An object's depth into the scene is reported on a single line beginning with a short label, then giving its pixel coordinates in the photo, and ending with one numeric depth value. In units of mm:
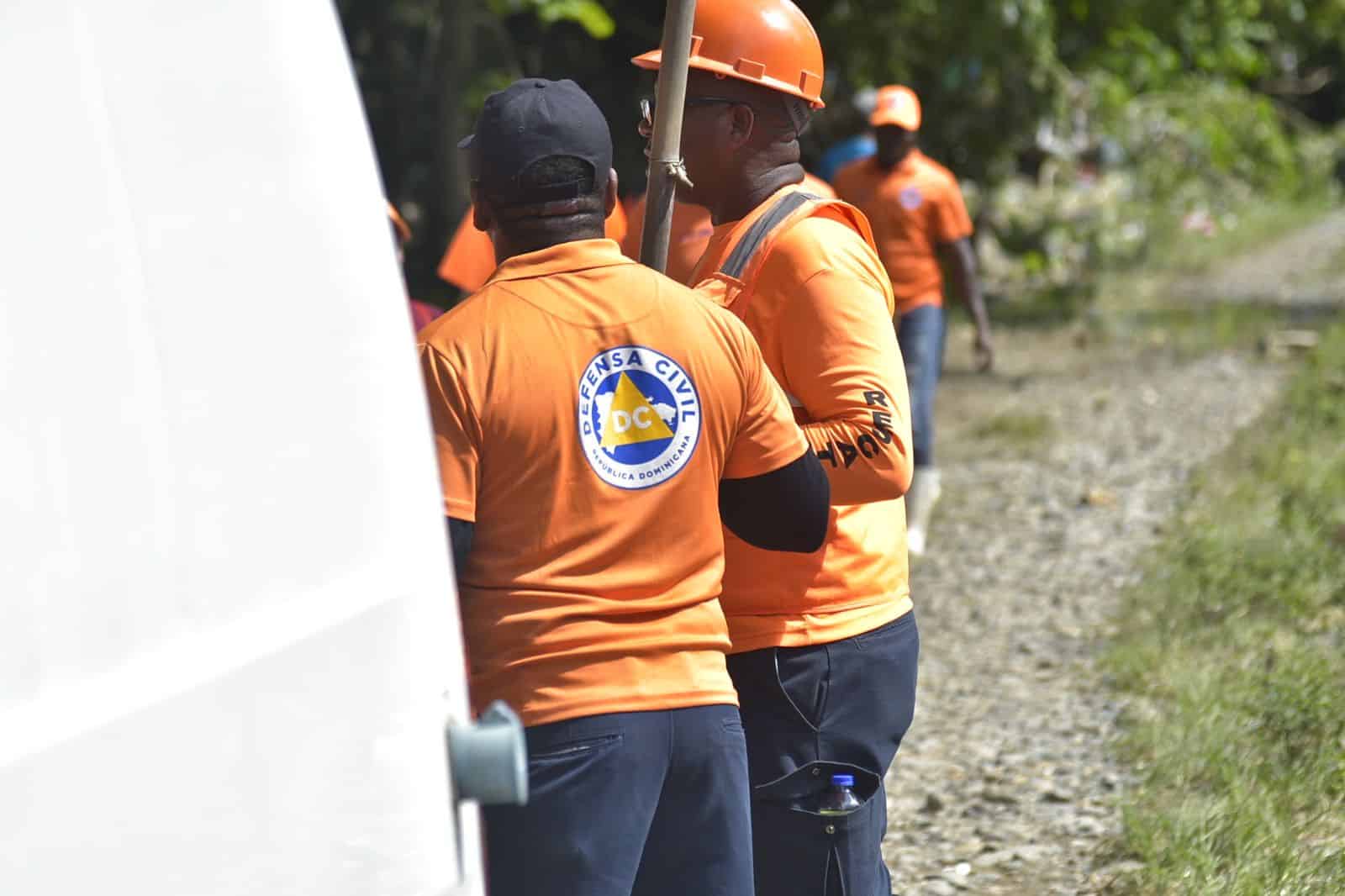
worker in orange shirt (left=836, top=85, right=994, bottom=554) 15992
